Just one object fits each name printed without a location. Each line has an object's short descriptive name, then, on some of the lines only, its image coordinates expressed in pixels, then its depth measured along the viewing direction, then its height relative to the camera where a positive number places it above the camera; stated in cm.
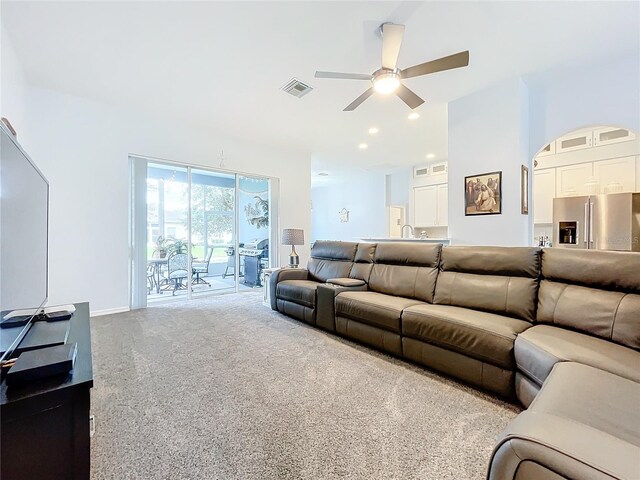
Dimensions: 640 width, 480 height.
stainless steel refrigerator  374 +25
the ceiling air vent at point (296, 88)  353 +194
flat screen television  115 +2
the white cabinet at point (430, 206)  703 +88
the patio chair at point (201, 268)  536 -50
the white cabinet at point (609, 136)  434 +159
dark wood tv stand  87 -60
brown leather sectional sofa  83 -58
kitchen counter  415 +1
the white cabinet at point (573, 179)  471 +102
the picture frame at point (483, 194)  365 +60
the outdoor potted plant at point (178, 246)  488 -7
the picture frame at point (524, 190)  352 +62
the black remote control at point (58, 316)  179 -46
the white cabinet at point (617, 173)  430 +102
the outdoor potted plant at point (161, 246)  472 -7
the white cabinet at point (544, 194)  510 +83
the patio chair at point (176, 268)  495 -44
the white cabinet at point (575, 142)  469 +164
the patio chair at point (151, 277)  466 -57
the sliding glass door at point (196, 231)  439 +20
